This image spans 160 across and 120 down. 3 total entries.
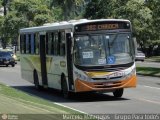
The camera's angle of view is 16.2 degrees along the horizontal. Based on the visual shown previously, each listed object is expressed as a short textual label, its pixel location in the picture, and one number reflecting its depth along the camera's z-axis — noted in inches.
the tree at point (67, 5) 2604.6
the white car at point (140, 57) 2677.2
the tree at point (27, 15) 2942.9
